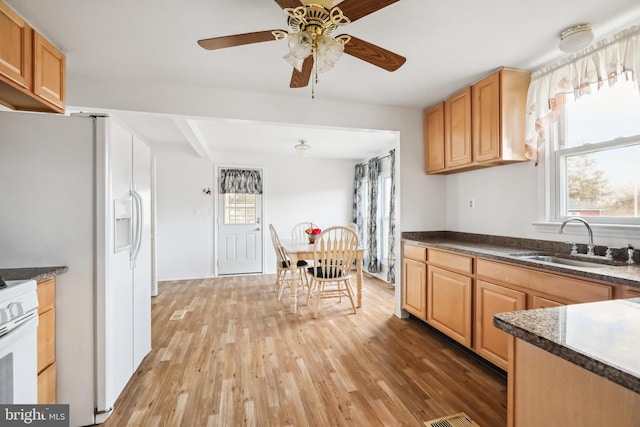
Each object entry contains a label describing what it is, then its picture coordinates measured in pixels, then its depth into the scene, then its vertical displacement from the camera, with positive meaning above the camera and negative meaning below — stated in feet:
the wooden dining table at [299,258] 11.00 -1.74
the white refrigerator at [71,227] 5.17 -0.23
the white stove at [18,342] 3.66 -1.74
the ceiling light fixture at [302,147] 14.30 +3.40
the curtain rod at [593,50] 5.65 +3.65
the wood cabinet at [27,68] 5.31 +3.07
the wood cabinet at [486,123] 7.66 +2.69
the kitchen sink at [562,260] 6.09 -1.07
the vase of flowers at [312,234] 13.20 -0.90
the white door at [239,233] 17.26 -1.14
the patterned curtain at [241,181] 17.13 +2.07
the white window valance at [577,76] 5.67 +3.12
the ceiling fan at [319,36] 4.33 +3.06
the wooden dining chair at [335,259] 10.73 -1.72
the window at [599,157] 6.08 +1.35
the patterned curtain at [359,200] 18.83 +0.98
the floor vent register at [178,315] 10.47 -3.78
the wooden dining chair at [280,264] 12.42 -2.23
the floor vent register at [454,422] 5.22 -3.85
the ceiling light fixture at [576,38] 5.74 +3.59
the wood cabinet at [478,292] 5.30 -1.84
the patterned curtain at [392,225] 14.34 -0.53
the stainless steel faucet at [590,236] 6.26 -0.47
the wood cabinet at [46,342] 4.78 -2.21
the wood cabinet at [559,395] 1.80 -1.30
